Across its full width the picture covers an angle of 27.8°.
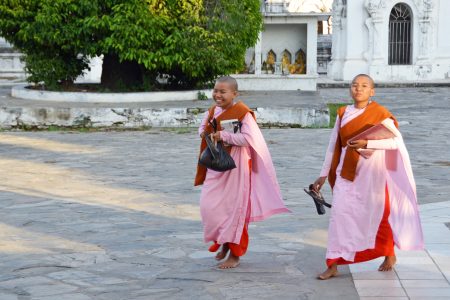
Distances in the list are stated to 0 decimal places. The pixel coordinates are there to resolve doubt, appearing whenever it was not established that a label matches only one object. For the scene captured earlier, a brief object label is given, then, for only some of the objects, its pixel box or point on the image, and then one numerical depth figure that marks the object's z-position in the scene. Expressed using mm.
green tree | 16750
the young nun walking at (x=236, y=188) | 6484
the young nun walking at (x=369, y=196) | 6059
